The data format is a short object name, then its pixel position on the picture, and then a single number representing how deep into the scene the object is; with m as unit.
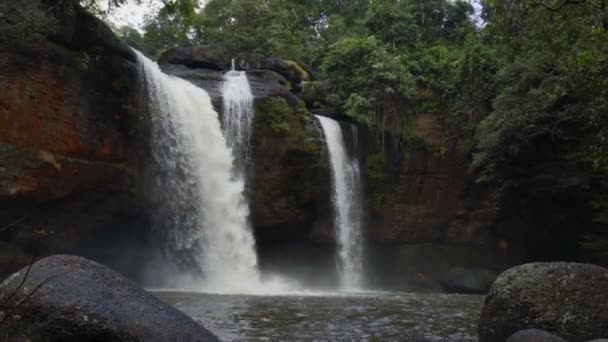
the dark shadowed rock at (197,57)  22.25
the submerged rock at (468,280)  20.27
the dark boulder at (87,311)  5.43
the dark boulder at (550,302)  7.08
